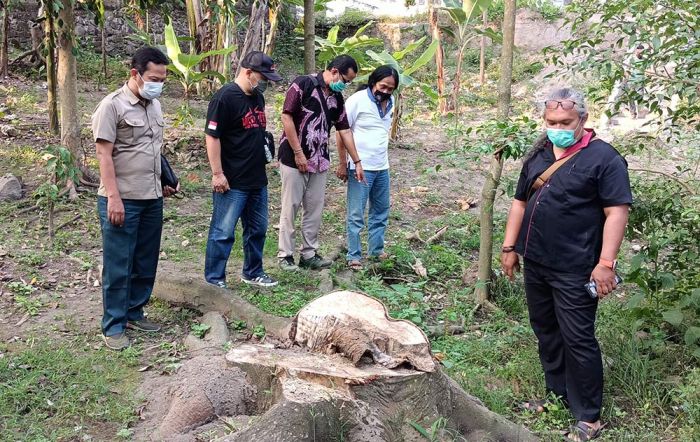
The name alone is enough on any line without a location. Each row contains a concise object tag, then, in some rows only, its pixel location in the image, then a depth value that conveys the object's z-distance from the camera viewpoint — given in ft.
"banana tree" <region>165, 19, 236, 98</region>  30.81
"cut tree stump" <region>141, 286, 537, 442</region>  9.10
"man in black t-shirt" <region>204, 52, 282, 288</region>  15.88
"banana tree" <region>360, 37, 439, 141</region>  33.50
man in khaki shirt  13.42
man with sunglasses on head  10.77
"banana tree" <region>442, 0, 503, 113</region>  35.47
